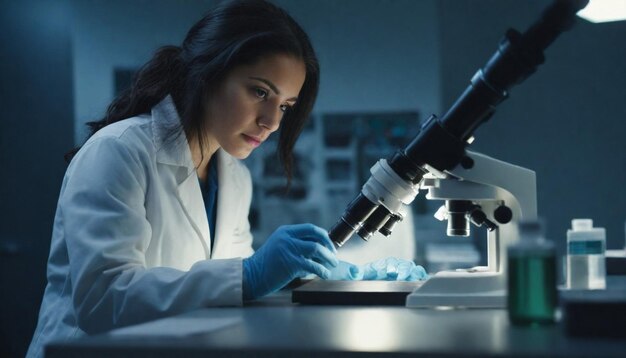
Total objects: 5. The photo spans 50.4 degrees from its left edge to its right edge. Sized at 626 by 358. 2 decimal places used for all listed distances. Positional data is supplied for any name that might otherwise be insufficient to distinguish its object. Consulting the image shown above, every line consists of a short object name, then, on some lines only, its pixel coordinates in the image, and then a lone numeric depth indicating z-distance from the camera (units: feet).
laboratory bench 2.33
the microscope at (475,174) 3.52
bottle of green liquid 2.77
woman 4.08
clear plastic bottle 4.03
